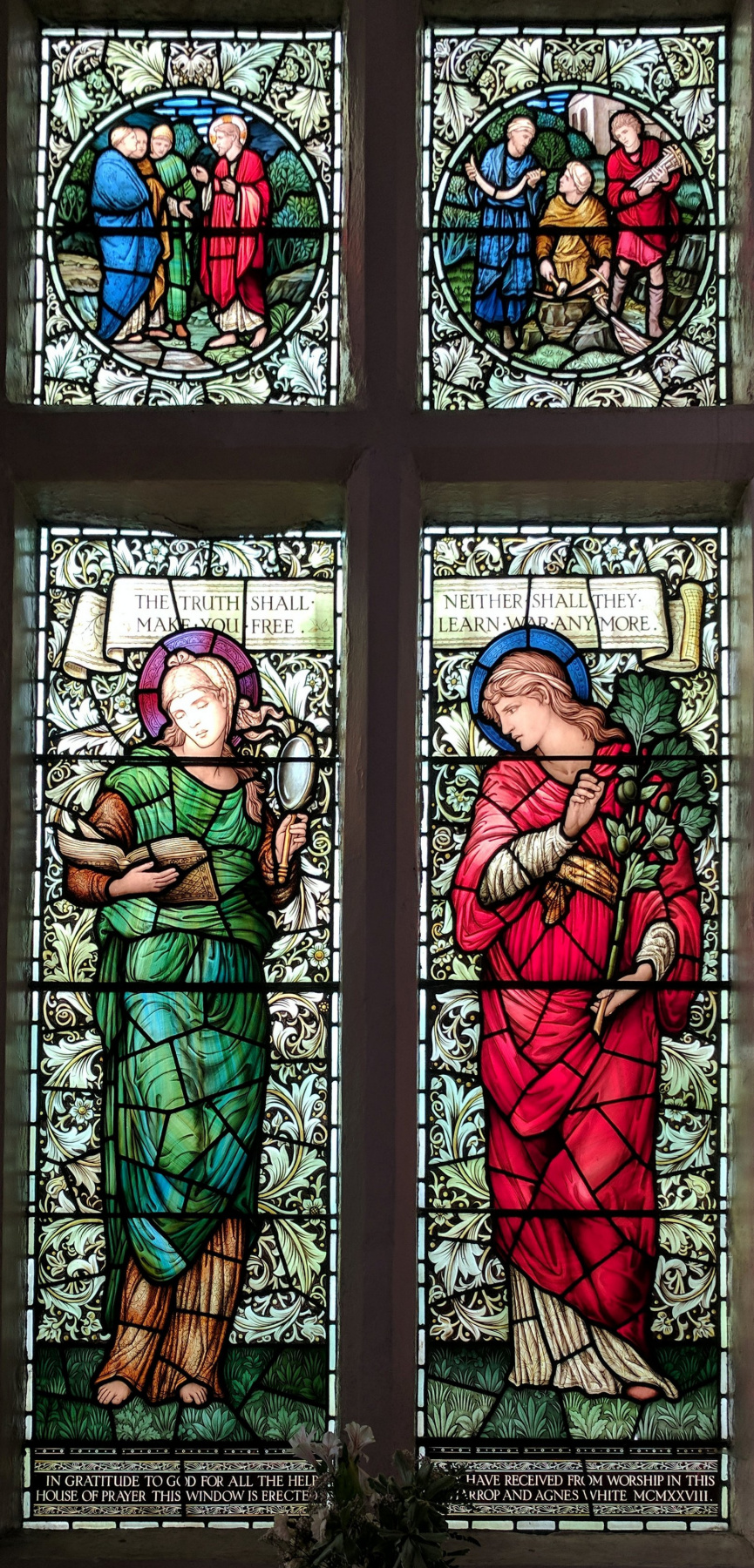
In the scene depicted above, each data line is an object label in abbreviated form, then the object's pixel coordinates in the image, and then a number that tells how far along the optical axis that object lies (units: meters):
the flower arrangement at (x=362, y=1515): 2.54
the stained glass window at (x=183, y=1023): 3.32
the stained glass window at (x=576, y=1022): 3.31
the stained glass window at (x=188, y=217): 3.57
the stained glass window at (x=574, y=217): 3.55
